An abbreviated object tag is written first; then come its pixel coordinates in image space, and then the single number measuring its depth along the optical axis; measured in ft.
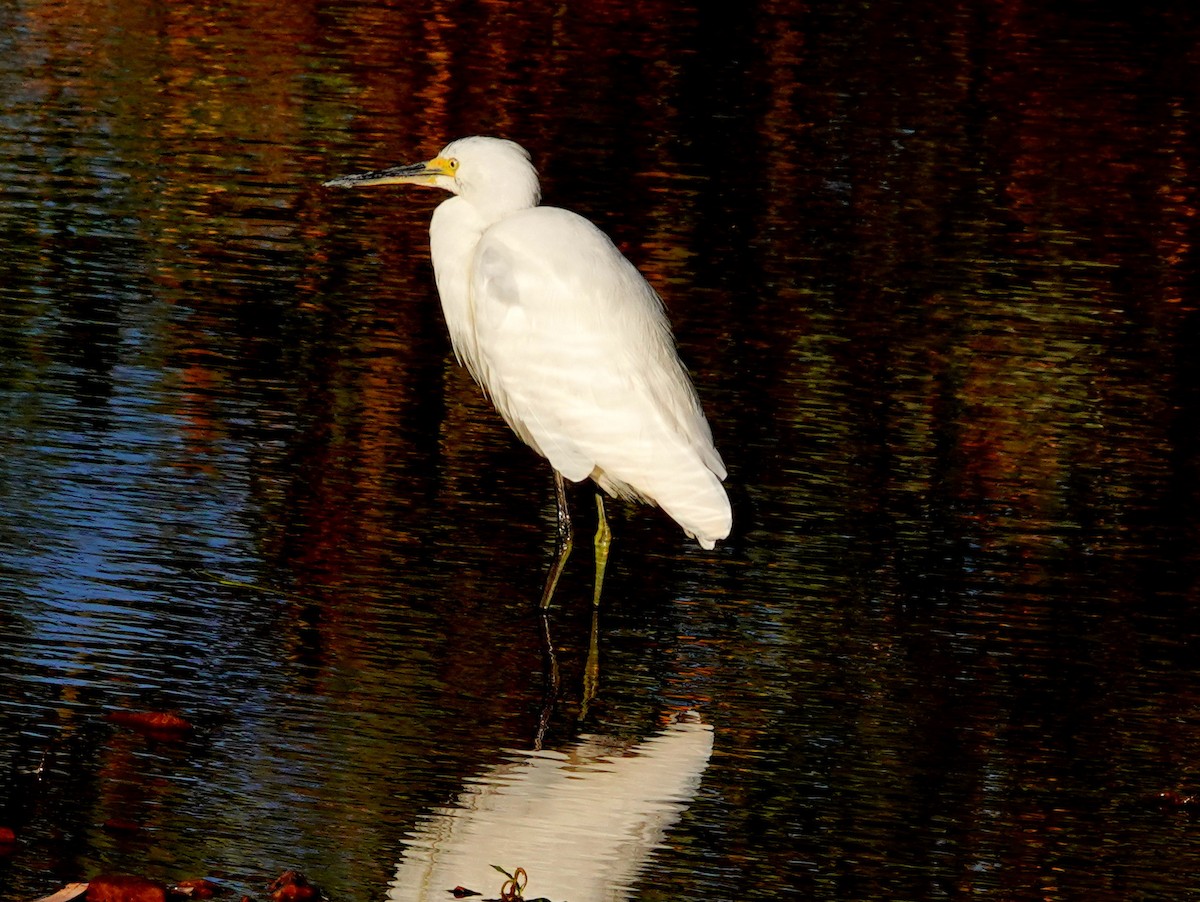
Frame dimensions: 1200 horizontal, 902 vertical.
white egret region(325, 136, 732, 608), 37.35
